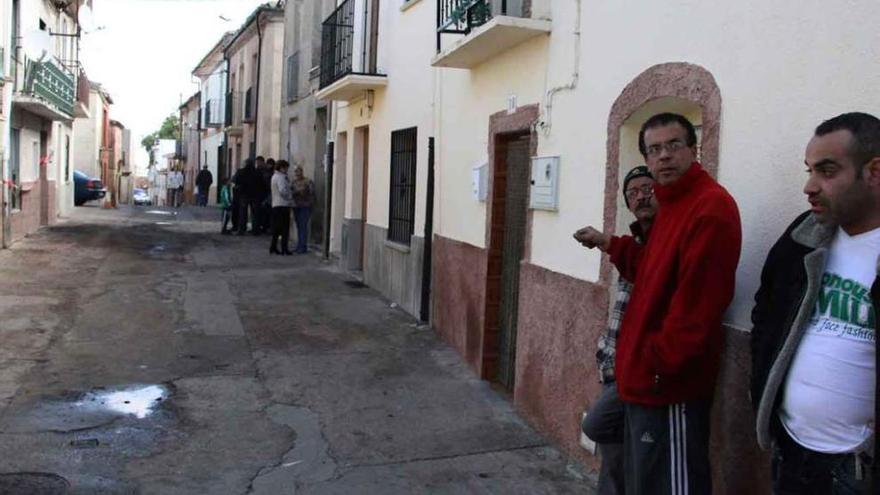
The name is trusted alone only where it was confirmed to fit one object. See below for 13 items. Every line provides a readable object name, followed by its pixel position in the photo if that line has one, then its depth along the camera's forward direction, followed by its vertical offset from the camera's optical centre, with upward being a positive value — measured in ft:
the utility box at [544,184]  18.15 +0.17
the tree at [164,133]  292.40 +15.58
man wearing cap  11.84 -2.75
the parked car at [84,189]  93.61 -1.93
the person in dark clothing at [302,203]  48.91 -1.30
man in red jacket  9.41 -1.40
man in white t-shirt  7.62 -1.17
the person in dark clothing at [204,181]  104.01 -0.53
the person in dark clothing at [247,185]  57.82 -0.43
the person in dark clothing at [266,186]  58.80 -0.46
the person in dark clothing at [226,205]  61.43 -2.06
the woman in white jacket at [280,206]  48.85 -1.50
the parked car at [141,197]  158.87 -4.74
